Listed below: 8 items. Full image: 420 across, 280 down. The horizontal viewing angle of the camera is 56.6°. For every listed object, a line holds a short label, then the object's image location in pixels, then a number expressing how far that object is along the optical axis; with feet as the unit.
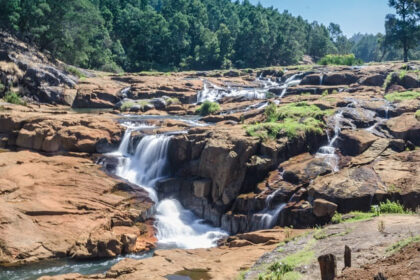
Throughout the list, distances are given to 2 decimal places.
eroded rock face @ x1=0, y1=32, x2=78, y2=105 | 114.32
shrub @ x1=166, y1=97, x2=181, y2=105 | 114.89
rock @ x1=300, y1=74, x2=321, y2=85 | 120.07
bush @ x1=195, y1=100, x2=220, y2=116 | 104.01
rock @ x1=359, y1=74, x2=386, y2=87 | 109.60
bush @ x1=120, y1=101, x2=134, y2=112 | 109.83
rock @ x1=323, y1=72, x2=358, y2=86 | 116.37
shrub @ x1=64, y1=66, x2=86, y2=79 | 133.18
